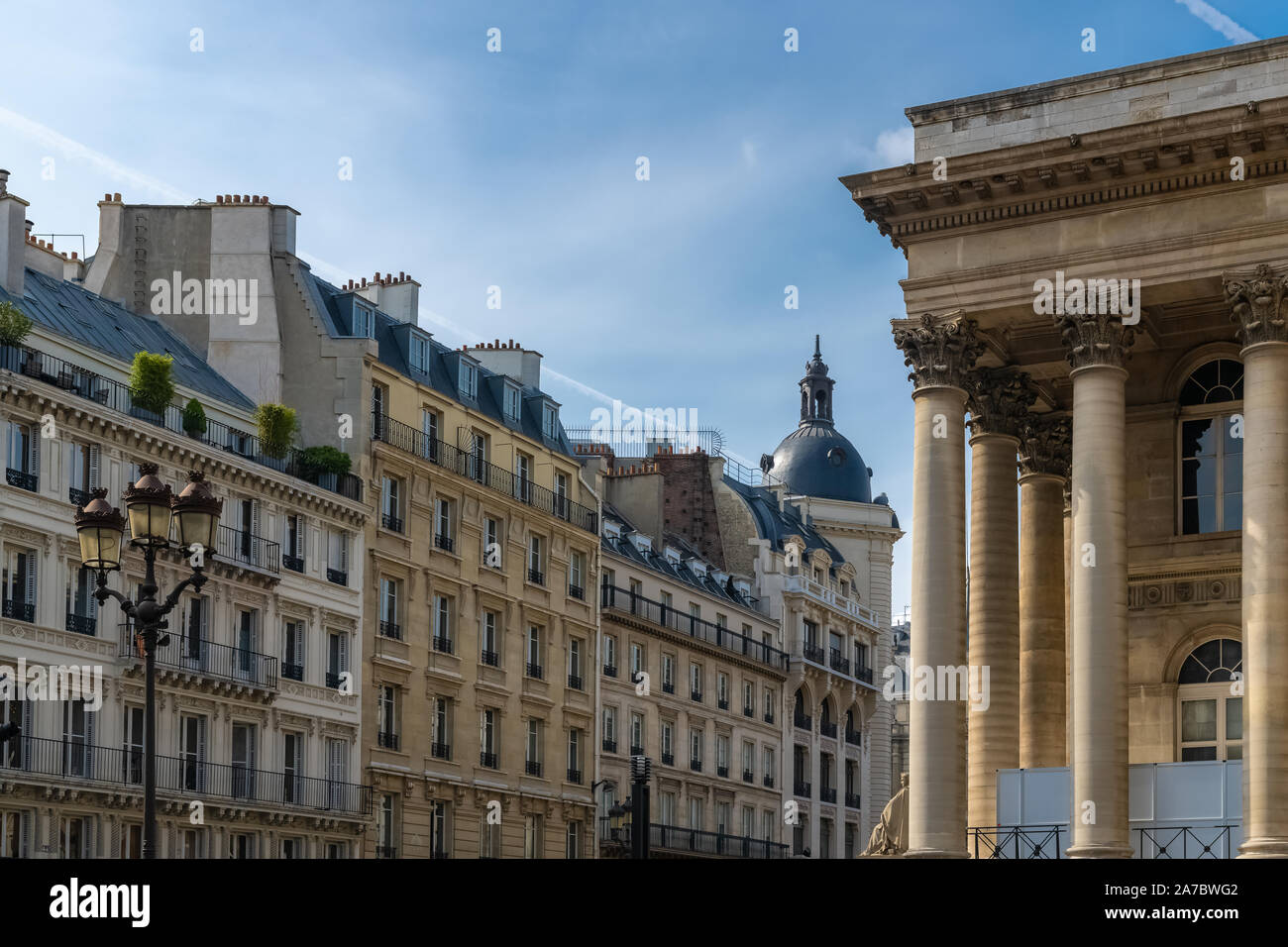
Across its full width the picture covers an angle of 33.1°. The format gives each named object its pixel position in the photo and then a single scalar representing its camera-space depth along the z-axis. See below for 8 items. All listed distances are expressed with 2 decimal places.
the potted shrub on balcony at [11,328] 48.00
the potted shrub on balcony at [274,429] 57.50
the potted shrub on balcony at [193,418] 54.09
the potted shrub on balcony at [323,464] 59.09
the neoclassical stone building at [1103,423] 28.11
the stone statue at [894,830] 31.16
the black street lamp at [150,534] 21.86
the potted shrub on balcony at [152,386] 52.56
